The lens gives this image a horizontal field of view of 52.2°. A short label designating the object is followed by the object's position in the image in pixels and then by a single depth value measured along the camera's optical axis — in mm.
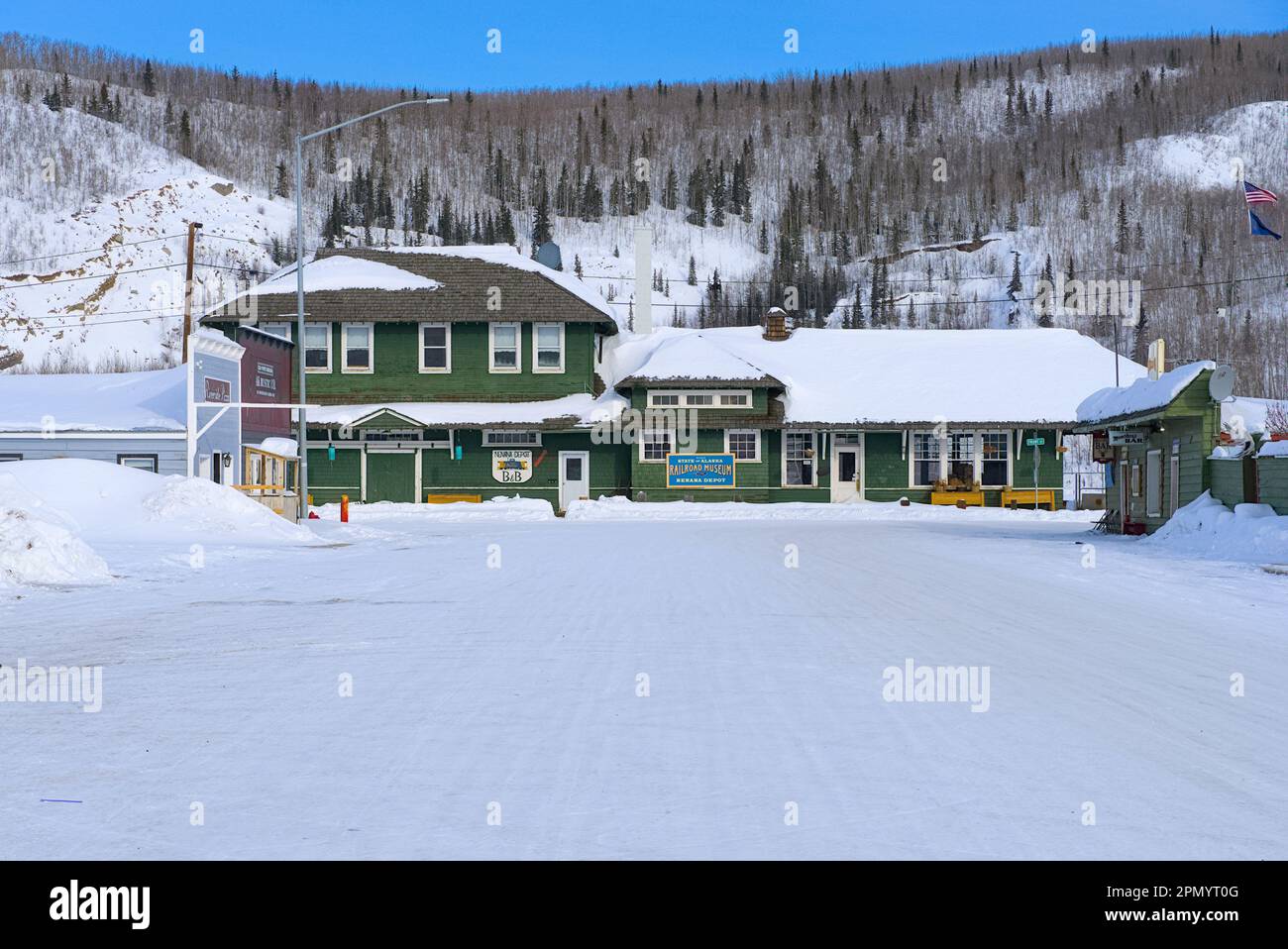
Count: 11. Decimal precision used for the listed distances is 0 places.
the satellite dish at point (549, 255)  59556
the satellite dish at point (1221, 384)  27469
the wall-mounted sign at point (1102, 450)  34906
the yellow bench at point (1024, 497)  48312
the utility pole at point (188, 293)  43131
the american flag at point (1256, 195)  34875
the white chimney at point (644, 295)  62906
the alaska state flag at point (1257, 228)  35125
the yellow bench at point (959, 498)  48031
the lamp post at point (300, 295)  30375
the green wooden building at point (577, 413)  47344
